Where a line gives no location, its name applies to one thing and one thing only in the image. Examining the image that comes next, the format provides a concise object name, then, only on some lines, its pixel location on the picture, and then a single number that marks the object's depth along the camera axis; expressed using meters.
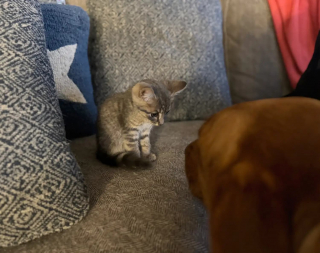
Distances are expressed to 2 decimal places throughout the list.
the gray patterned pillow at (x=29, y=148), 0.55
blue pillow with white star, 0.99
